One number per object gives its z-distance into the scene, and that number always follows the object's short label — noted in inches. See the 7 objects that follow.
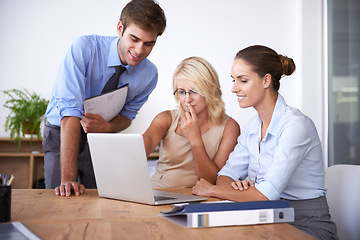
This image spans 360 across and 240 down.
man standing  74.4
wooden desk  38.6
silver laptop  53.3
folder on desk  41.3
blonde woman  83.7
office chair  59.3
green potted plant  156.2
